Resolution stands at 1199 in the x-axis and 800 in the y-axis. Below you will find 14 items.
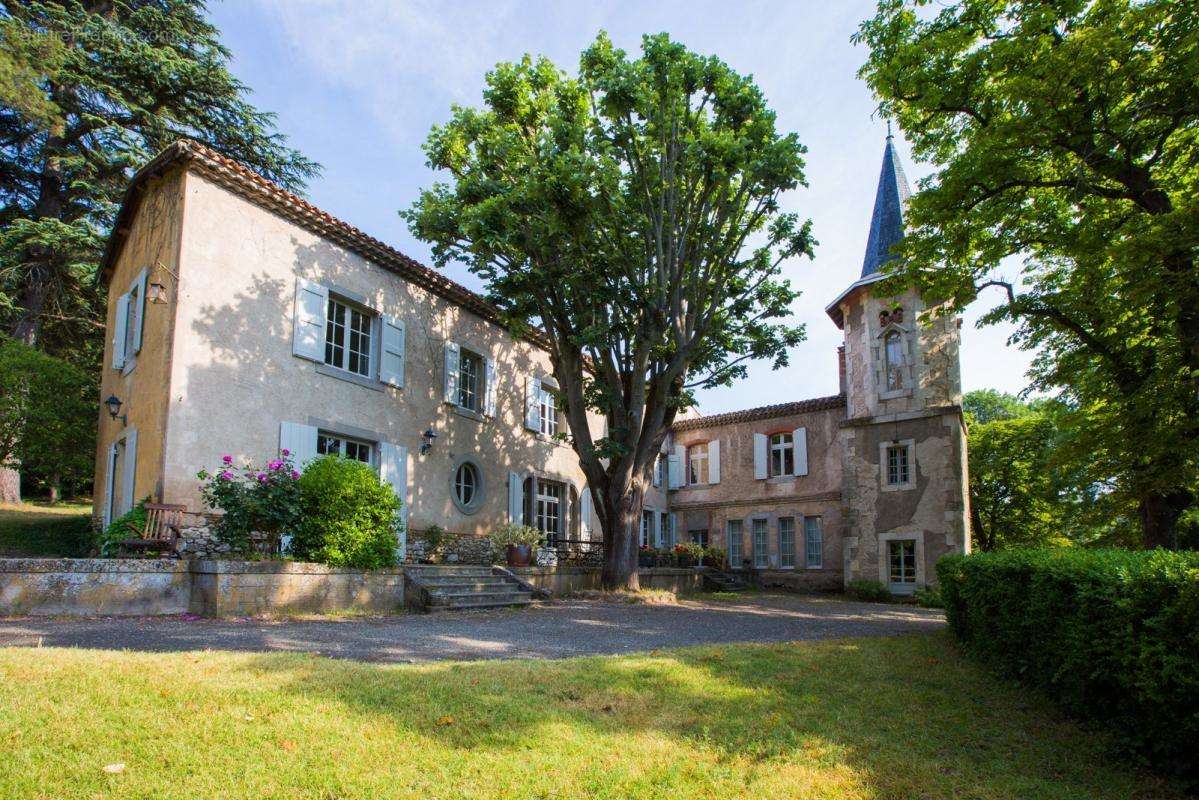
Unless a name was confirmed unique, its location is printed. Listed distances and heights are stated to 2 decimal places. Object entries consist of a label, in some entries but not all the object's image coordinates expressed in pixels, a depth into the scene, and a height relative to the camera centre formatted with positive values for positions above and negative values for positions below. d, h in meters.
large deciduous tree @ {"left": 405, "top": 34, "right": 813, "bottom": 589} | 11.16 +4.73
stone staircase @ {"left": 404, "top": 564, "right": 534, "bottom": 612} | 9.59 -1.35
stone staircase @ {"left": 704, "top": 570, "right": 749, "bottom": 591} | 19.05 -2.29
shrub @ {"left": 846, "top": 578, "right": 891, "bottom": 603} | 16.98 -2.22
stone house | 10.01 +1.84
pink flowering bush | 8.34 -0.12
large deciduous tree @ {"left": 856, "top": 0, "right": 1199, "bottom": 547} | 7.50 +4.10
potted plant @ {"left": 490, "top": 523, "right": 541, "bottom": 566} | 12.90 -0.85
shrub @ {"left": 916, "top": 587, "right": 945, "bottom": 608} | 13.81 -1.96
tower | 16.72 +1.49
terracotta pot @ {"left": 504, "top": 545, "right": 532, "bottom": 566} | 12.88 -1.07
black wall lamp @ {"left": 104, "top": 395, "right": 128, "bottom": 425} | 10.68 +1.33
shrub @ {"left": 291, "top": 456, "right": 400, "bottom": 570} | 8.97 -0.27
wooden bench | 8.65 -0.47
